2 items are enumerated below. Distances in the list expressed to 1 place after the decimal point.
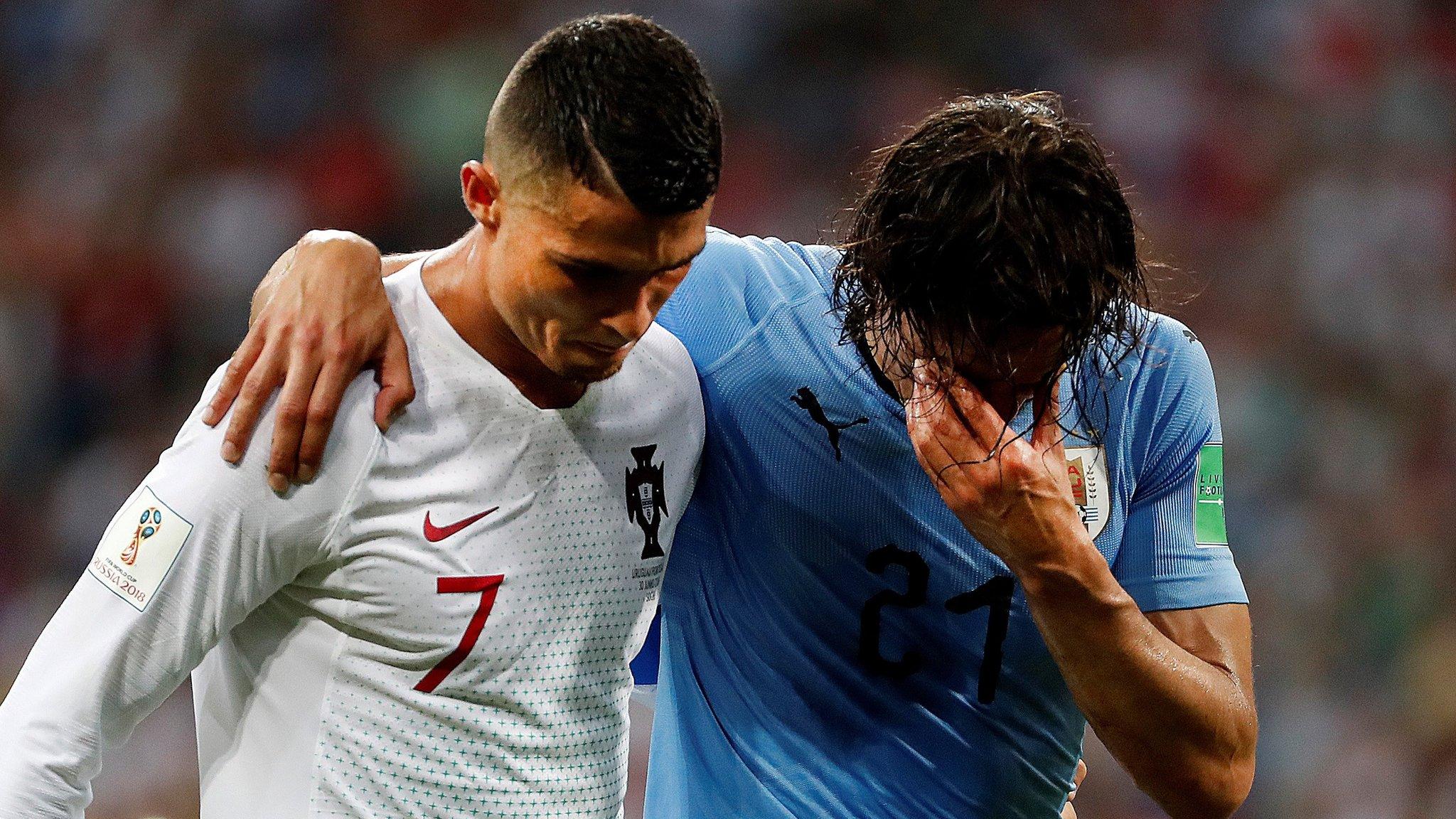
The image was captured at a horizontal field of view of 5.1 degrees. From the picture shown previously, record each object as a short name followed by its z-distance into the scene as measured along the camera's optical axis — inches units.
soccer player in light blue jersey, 490.6
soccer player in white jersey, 486.9
